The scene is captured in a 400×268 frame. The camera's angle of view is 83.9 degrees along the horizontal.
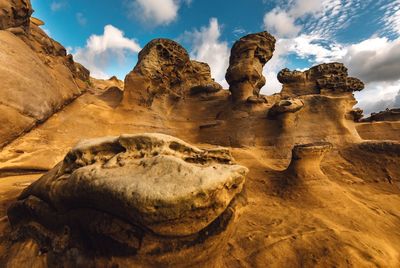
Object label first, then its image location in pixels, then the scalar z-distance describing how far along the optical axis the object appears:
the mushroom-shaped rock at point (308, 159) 5.07
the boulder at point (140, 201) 1.87
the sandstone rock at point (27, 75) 5.09
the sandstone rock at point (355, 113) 8.16
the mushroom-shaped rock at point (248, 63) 9.20
